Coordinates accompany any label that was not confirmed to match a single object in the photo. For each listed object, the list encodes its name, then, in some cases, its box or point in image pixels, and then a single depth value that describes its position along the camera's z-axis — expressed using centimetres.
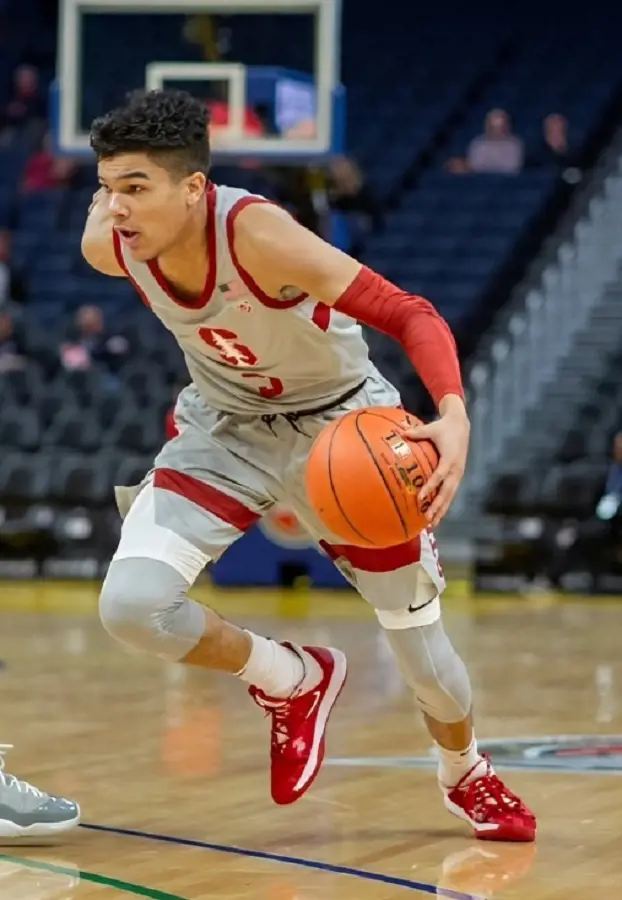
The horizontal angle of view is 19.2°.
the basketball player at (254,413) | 398
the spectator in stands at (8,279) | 1510
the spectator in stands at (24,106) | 1803
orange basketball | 376
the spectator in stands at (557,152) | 1577
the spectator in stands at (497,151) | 1579
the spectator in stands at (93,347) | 1411
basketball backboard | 1135
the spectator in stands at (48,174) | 1614
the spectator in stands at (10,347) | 1404
